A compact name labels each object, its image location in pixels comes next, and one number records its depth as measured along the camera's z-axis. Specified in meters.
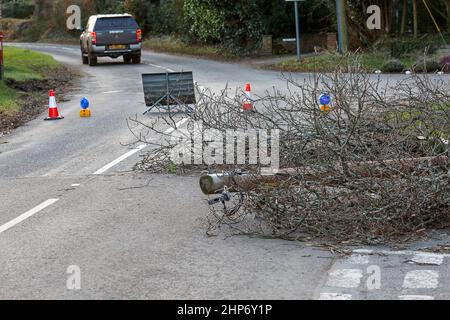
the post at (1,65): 24.70
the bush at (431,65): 26.91
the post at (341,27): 32.22
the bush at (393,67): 28.03
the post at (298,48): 32.25
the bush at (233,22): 39.28
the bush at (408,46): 31.14
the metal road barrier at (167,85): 17.61
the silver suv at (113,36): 35.75
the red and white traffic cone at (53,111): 19.53
